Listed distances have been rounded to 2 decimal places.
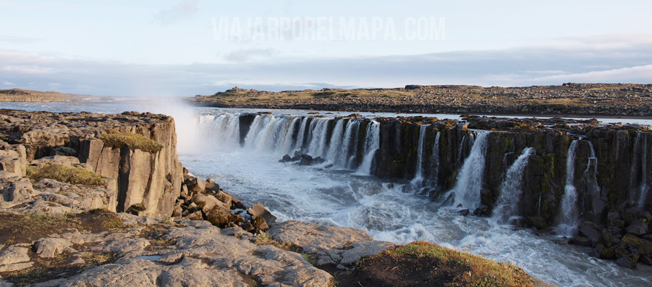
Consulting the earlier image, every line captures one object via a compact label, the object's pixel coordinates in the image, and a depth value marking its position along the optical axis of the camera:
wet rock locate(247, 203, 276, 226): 16.81
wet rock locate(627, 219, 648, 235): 16.83
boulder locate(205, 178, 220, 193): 21.04
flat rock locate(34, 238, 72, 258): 7.78
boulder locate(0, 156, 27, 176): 11.23
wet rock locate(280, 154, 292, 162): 34.66
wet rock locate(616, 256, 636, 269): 15.02
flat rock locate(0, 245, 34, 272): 7.12
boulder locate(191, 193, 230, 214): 17.35
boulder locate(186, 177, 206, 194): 19.70
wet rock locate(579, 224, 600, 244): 17.12
